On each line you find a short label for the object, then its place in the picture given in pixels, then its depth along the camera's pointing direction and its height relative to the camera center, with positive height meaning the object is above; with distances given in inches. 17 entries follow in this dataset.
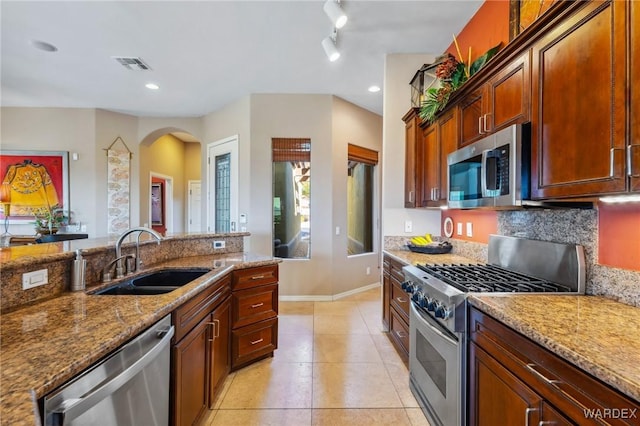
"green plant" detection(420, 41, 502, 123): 88.4 +43.4
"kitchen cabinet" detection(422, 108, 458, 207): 91.7 +21.2
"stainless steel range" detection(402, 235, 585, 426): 57.1 -18.4
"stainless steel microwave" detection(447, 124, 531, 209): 58.0 +9.9
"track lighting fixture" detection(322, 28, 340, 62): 107.0 +64.4
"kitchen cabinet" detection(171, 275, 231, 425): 55.6 -33.2
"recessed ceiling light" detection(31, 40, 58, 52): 118.5 +72.2
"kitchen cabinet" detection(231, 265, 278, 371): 89.3 -34.7
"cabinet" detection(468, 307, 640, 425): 31.3 -23.9
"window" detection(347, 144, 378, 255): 183.3 +8.9
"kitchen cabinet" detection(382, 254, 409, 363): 94.1 -35.7
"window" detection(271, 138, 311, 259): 166.7 +9.1
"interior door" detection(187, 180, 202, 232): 292.7 +4.8
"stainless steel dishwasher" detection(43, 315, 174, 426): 30.6 -23.2
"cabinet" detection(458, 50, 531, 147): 59.3 +27.2
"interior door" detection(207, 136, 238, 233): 175.3 +17.5
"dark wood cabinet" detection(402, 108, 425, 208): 114.7 +22.0
